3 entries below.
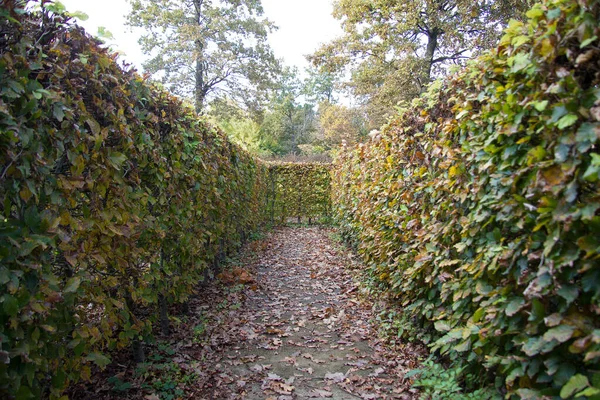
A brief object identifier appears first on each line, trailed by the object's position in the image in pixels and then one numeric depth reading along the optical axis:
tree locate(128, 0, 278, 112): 21.11
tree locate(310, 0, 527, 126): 16.58
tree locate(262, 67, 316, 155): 43.61
